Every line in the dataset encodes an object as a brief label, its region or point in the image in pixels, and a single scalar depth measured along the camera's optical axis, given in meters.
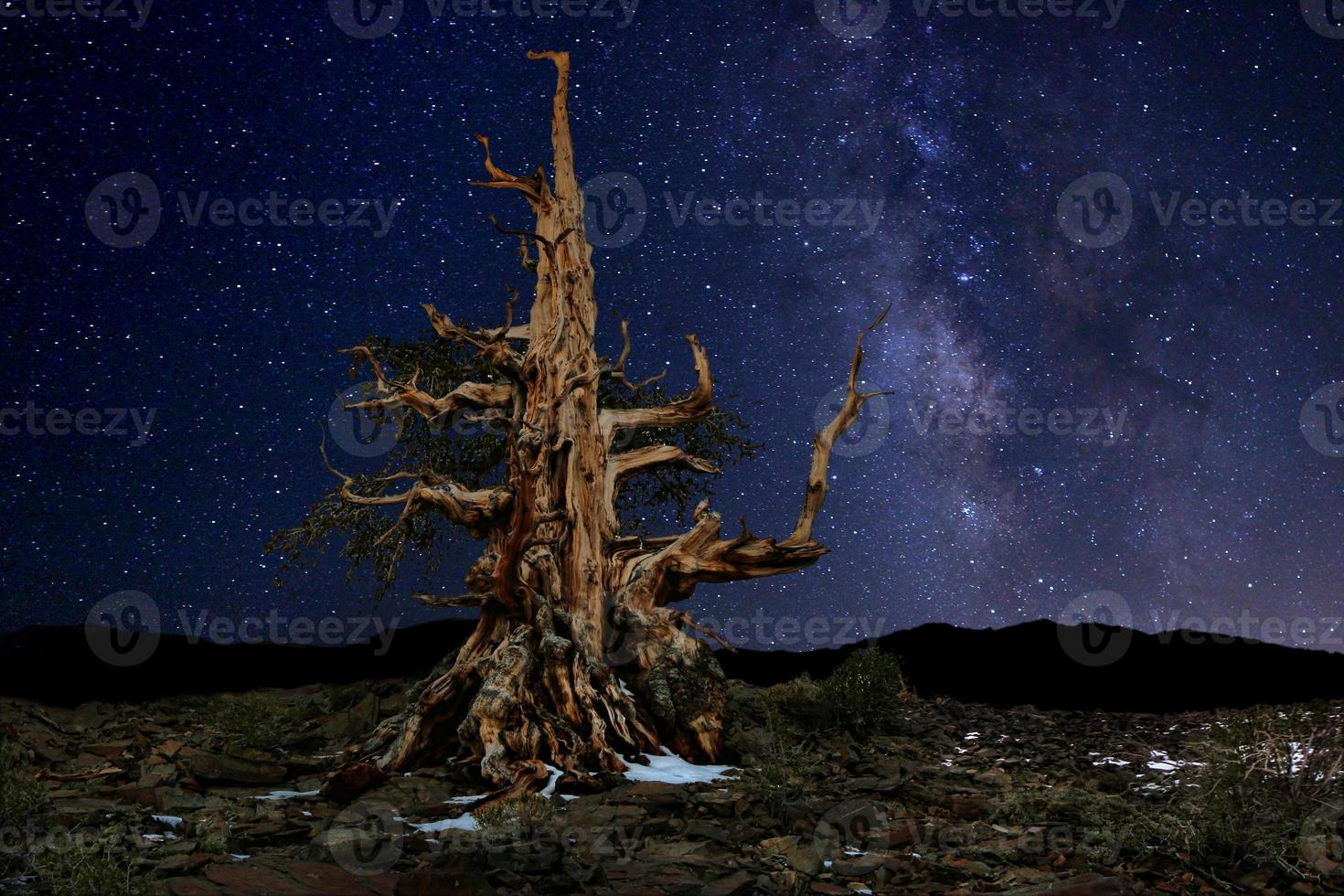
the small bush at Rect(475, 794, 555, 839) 7.22
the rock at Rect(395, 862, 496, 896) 5.84
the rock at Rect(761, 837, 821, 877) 6.78
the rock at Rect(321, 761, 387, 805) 8.66
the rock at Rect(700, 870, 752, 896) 6.08
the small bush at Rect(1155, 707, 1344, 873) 6.78
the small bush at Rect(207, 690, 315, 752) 11.02
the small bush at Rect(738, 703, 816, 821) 8.48
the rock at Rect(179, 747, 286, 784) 9.19
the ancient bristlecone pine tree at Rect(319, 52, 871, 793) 10.16
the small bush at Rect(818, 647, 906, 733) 12.95
